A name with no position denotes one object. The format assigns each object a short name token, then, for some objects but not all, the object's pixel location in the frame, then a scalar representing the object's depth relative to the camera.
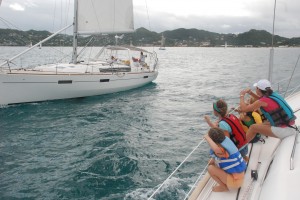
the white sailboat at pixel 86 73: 15.07
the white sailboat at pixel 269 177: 3.24
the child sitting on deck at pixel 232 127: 4.85
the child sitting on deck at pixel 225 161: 3.99
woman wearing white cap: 4.64
